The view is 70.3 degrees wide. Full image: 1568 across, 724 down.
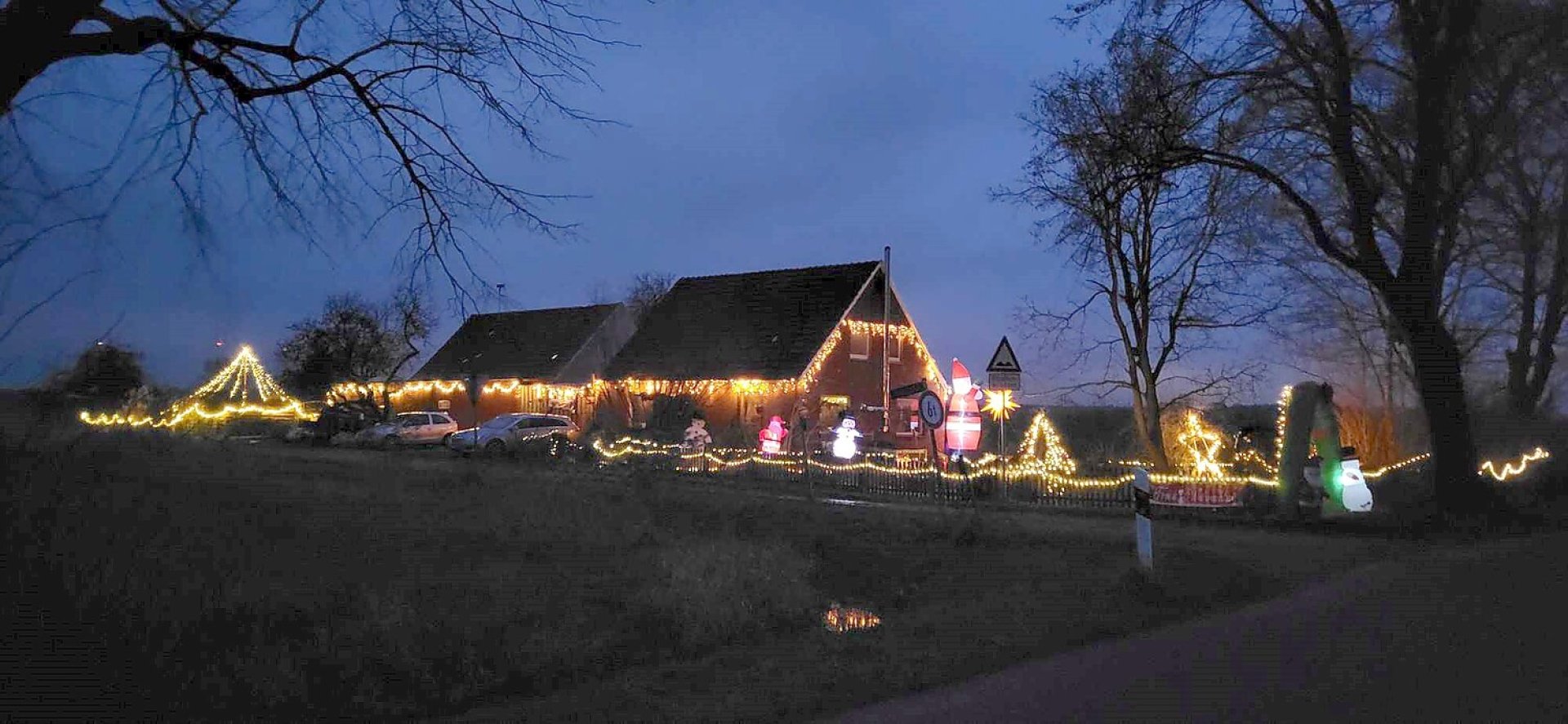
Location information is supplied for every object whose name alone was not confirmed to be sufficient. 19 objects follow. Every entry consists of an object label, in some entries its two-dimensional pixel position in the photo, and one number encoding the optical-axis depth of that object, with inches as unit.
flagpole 1425.9
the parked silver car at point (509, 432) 1369.3
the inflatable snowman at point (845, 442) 1026.1
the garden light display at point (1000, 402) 824.9
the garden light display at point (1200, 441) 1004.9
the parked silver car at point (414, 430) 1493.6
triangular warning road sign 721.0
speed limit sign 793.6
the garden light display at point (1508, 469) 923.4
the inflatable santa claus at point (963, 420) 976.3
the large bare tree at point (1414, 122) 671.8
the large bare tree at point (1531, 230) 714.8
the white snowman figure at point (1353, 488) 671.8
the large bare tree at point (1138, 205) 672.4
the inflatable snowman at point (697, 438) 1156.3
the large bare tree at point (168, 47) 252.7
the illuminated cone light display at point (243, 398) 1223.4
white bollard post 422.3
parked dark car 1573.6
